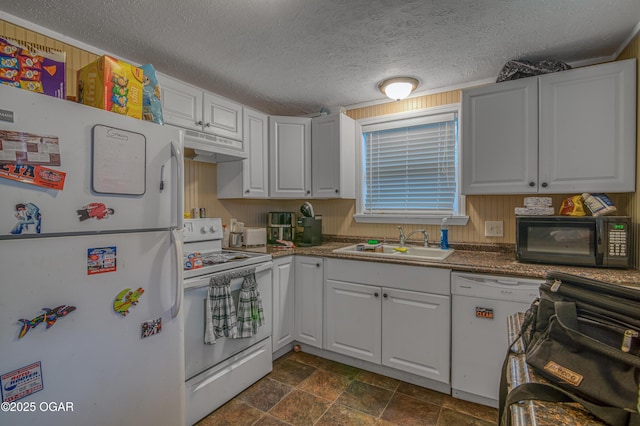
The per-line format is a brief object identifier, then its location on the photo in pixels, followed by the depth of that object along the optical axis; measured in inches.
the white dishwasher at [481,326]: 69.8
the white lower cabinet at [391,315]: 78.8
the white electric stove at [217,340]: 68.7
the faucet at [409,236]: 102.7
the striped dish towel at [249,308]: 79.0
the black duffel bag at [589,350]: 21.5
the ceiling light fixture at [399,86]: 93.2
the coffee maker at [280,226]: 118.0
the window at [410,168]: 102.8
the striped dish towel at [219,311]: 71.2
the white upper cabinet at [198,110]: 81.4
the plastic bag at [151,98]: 61.0
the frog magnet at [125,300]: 50.1
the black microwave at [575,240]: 67.6
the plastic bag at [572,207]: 75.2
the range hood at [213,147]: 86.8
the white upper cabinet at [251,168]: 105.0
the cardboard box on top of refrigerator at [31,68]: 43.9
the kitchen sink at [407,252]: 90.7
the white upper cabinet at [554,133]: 70.1
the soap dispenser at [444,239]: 99.3
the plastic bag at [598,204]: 70.4
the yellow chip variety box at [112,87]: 52.8
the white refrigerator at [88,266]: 40.4
